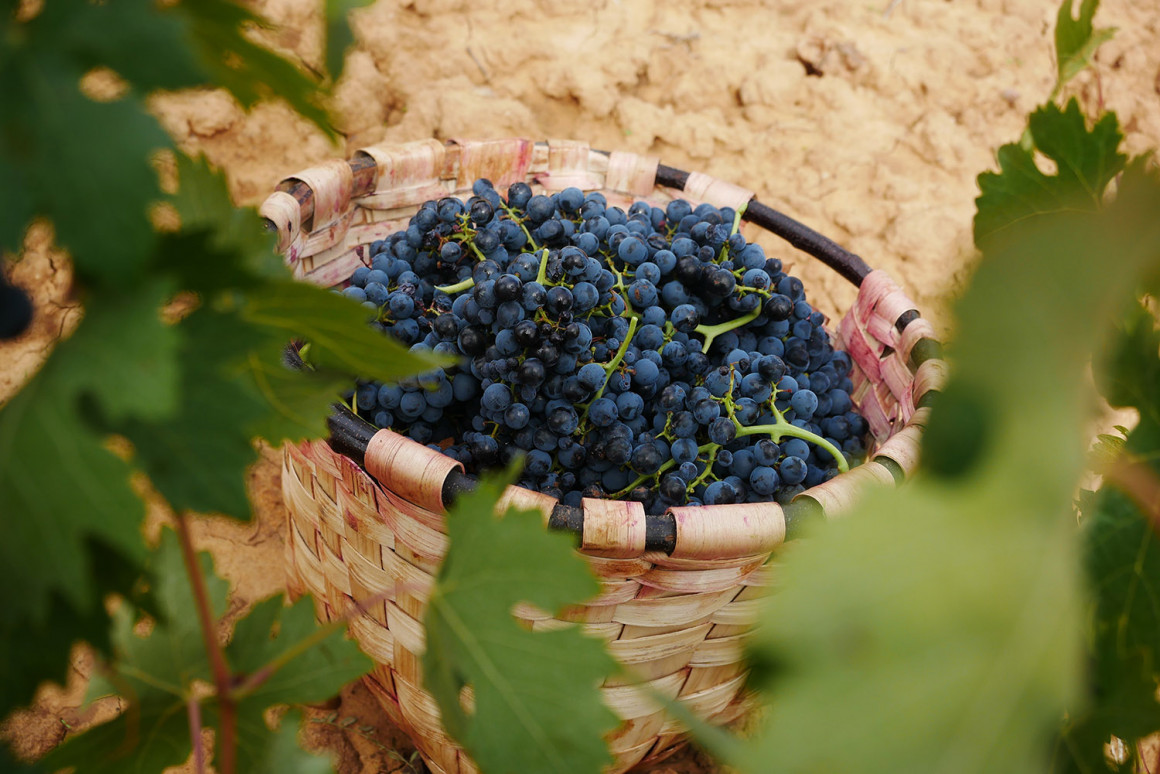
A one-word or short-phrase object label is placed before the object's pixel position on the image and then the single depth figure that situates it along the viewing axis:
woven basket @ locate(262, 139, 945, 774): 0.65
